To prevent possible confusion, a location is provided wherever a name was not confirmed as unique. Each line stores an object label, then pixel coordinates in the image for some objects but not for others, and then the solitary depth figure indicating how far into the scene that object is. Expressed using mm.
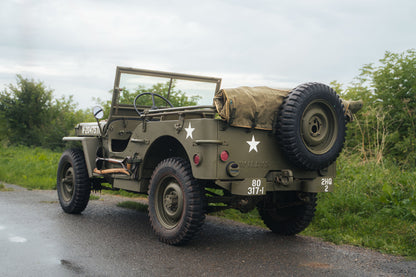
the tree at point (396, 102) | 11633
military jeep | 4895
